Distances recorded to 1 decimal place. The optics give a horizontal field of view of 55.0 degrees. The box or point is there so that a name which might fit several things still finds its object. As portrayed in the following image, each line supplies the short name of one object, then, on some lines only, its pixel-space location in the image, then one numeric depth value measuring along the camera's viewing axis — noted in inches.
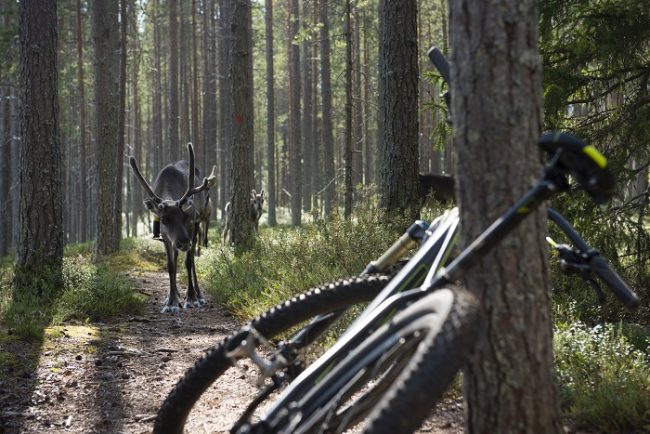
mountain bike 87.0
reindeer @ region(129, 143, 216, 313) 364.4
